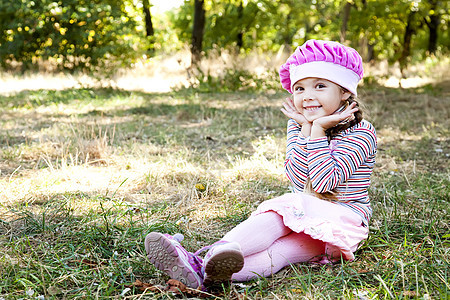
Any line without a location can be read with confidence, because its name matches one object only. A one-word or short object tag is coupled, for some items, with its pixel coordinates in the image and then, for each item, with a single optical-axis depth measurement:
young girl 2.09
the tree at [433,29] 16.31
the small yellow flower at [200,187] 3.16
